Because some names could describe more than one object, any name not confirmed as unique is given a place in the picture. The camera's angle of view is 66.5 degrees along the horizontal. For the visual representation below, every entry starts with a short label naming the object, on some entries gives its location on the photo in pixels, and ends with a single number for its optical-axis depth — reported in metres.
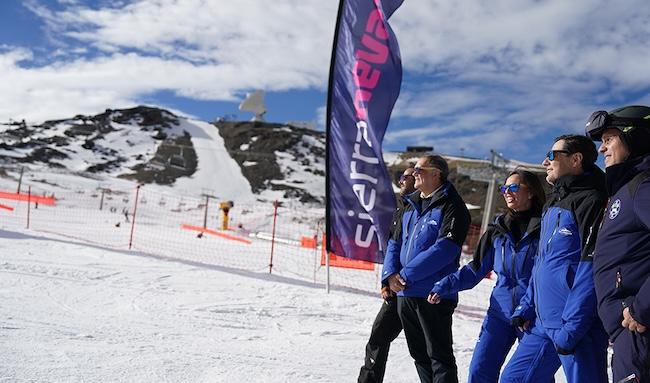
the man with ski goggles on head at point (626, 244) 1.85
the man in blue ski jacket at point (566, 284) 2.32
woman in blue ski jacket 2.93
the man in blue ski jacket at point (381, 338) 3.35
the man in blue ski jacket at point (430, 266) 3.08
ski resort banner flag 6.40
